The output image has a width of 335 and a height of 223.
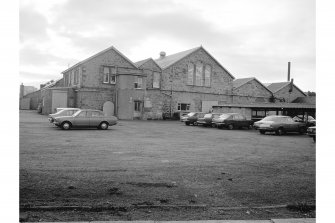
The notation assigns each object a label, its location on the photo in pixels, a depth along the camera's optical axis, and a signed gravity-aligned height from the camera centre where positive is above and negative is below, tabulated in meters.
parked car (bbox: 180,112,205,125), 28.51 -0.59
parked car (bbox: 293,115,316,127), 23.39 -0.74
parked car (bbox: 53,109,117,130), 19.91 -0.68
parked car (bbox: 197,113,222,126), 27.02 -0.71
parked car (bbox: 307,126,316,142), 16.34 -1.01
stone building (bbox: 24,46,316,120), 34.12 +2.81
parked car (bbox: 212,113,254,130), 25.64 -0.83
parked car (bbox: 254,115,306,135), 21.50 -0.95
